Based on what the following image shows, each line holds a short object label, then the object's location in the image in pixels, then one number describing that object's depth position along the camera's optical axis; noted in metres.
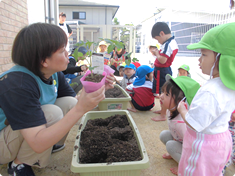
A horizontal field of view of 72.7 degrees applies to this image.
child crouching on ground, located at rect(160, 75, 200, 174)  1.15
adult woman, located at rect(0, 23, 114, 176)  0.83
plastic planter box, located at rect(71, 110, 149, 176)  0.83
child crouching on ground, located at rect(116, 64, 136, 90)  2.96
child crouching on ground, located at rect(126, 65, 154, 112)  2.46
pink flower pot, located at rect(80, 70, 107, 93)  0.90
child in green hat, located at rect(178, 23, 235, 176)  0.81
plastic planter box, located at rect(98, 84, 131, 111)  2.05
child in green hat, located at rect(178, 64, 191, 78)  3.05
